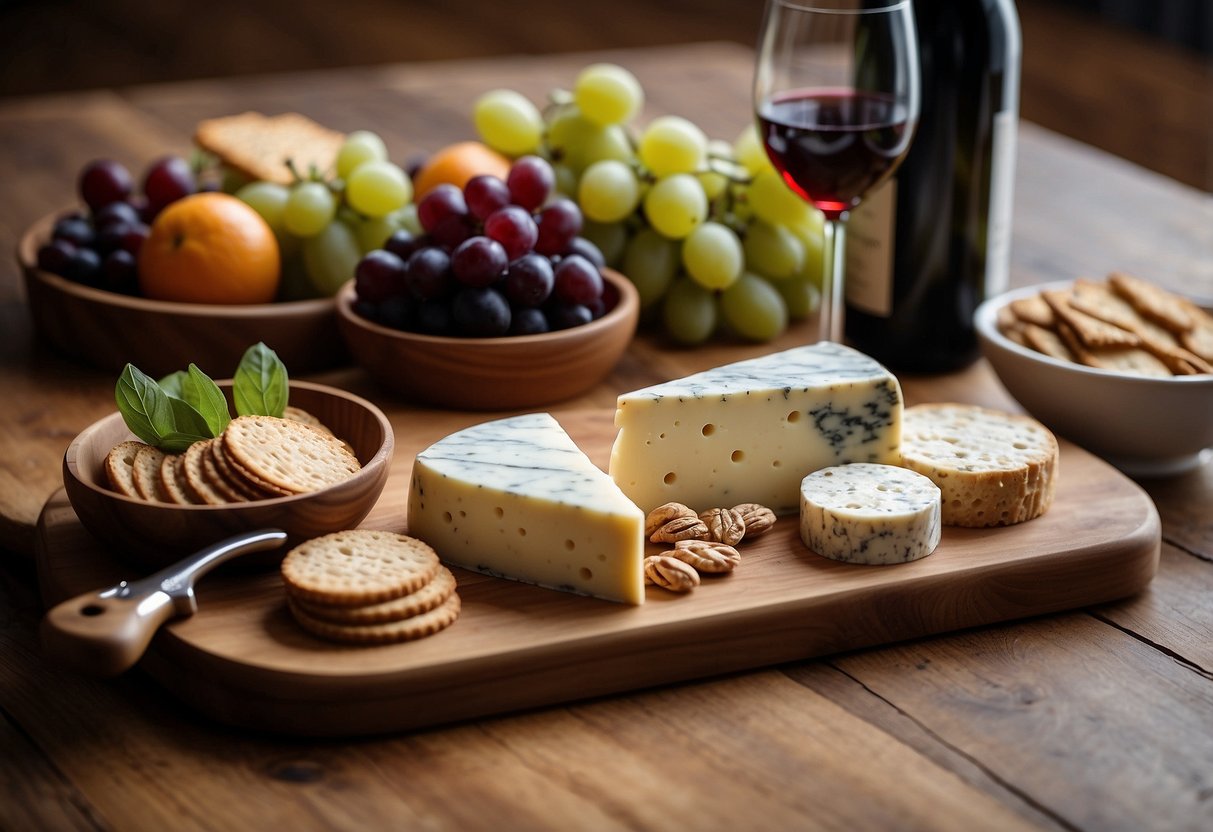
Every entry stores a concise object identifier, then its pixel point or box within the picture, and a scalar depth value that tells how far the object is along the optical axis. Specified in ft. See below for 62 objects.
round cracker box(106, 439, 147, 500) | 3.36
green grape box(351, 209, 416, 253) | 5.17
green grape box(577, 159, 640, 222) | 5.13
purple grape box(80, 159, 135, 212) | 5.42
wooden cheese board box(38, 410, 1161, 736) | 3.05
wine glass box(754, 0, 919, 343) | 4.17
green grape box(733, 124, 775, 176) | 5.24
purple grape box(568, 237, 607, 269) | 4.75
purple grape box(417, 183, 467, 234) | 4.68
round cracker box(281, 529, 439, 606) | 3.09
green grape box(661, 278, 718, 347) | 5.17
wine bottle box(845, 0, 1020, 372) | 4.54
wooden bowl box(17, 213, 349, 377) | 4.72
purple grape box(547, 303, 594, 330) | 4.61
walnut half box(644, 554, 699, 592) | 3.37
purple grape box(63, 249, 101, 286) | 4.99
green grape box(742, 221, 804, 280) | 5.18
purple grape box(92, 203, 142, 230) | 5.21
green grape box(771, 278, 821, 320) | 5.35
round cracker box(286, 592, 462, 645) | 3.10
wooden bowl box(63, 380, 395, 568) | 3.24
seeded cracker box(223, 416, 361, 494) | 3.35
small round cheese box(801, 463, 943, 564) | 3.50
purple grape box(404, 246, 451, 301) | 4.47
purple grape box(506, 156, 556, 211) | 4.76
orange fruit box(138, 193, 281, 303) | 4.81
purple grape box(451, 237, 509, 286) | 4.39
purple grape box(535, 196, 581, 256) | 4.66
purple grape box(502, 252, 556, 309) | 4.47
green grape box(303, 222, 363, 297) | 5.06
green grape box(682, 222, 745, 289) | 5.03
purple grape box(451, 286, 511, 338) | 4.44
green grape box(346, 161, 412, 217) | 5.08
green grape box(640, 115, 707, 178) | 5.16
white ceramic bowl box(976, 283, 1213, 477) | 4.08
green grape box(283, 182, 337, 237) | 5.03
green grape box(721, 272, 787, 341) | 5.15
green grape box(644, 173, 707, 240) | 5.06
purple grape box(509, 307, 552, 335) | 4.54
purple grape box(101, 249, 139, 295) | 4.99
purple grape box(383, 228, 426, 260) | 4.72
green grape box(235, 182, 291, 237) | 5.20
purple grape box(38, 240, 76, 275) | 5.00
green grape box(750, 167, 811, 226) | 5.15
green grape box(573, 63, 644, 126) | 5.33
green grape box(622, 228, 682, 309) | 5.18
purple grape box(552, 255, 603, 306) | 4.56
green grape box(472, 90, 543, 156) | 5.50
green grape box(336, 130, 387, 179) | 5.37
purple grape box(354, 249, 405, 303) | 4.58
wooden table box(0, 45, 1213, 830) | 2.81
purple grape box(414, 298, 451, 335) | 4.53
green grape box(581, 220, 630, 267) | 5.26
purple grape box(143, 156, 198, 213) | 5.44
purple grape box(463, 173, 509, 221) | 4.60
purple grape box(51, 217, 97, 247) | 5.12
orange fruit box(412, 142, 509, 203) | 5.29
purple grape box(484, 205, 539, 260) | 4.48
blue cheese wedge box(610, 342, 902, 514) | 3.72
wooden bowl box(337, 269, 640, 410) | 4.47
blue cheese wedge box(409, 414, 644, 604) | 3.31
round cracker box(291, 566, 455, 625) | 3.10
